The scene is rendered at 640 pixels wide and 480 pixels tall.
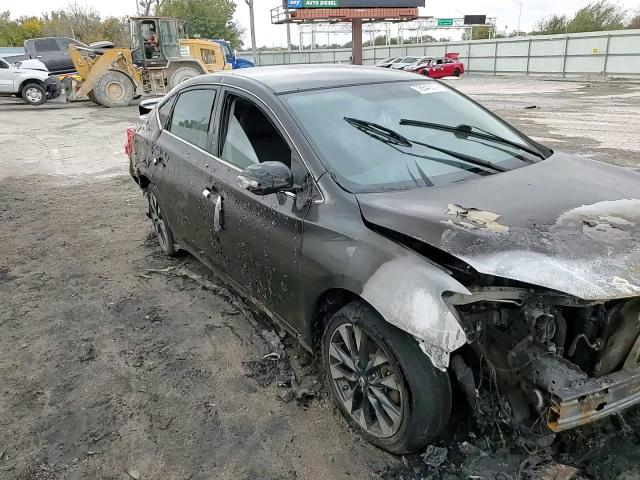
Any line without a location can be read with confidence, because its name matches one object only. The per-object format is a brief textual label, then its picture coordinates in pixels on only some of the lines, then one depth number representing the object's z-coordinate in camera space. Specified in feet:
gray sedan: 6.64
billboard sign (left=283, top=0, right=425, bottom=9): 128.57
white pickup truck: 58.13
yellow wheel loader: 56.80
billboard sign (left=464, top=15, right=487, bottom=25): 179.83
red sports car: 103.85
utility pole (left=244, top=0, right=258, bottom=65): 108.47
